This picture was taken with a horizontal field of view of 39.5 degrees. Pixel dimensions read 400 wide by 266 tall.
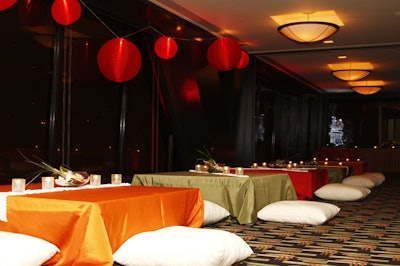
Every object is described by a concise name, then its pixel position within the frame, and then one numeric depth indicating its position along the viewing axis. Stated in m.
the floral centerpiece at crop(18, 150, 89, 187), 3.73
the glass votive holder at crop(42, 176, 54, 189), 3.57
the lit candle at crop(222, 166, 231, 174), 5.56
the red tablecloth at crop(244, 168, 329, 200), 6.96
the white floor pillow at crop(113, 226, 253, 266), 3.01
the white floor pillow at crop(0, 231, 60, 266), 2.71
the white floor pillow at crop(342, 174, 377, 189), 9.05
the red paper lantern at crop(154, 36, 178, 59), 6.29
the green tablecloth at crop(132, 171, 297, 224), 5.12
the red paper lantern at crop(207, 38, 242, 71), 6.44
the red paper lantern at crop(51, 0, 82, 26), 4.41
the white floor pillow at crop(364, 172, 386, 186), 9.98
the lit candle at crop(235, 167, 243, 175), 5.34
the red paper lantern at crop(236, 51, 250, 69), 7.61
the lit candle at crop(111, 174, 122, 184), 4.18
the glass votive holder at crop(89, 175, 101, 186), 3.97
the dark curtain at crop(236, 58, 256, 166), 10.41
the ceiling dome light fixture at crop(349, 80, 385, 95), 13.36
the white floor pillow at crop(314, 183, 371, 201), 7.19
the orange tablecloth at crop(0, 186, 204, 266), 2.91
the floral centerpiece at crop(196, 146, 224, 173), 5.64
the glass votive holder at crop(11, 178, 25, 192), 3.36
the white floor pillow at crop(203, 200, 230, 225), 4.71
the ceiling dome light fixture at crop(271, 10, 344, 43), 7.05
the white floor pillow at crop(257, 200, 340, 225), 5.12
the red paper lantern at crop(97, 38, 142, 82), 4.93
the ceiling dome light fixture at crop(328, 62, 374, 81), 11.07
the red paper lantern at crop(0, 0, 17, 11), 3.59
